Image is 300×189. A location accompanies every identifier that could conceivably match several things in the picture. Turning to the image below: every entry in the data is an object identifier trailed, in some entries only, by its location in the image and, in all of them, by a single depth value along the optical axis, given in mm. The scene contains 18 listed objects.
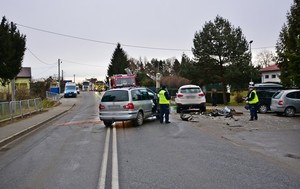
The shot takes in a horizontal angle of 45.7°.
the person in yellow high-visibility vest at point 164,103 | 15989
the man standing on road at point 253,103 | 16953
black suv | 22625
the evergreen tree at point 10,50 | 22562
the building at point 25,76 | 64500
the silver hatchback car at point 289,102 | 19281
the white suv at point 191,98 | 20641
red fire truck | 36438
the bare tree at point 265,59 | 98738
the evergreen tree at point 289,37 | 26859
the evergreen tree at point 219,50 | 42344
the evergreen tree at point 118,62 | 96250
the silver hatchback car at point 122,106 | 14938
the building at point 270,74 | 66200
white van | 59375
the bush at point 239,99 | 41700
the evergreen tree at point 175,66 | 112962
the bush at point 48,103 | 34675
